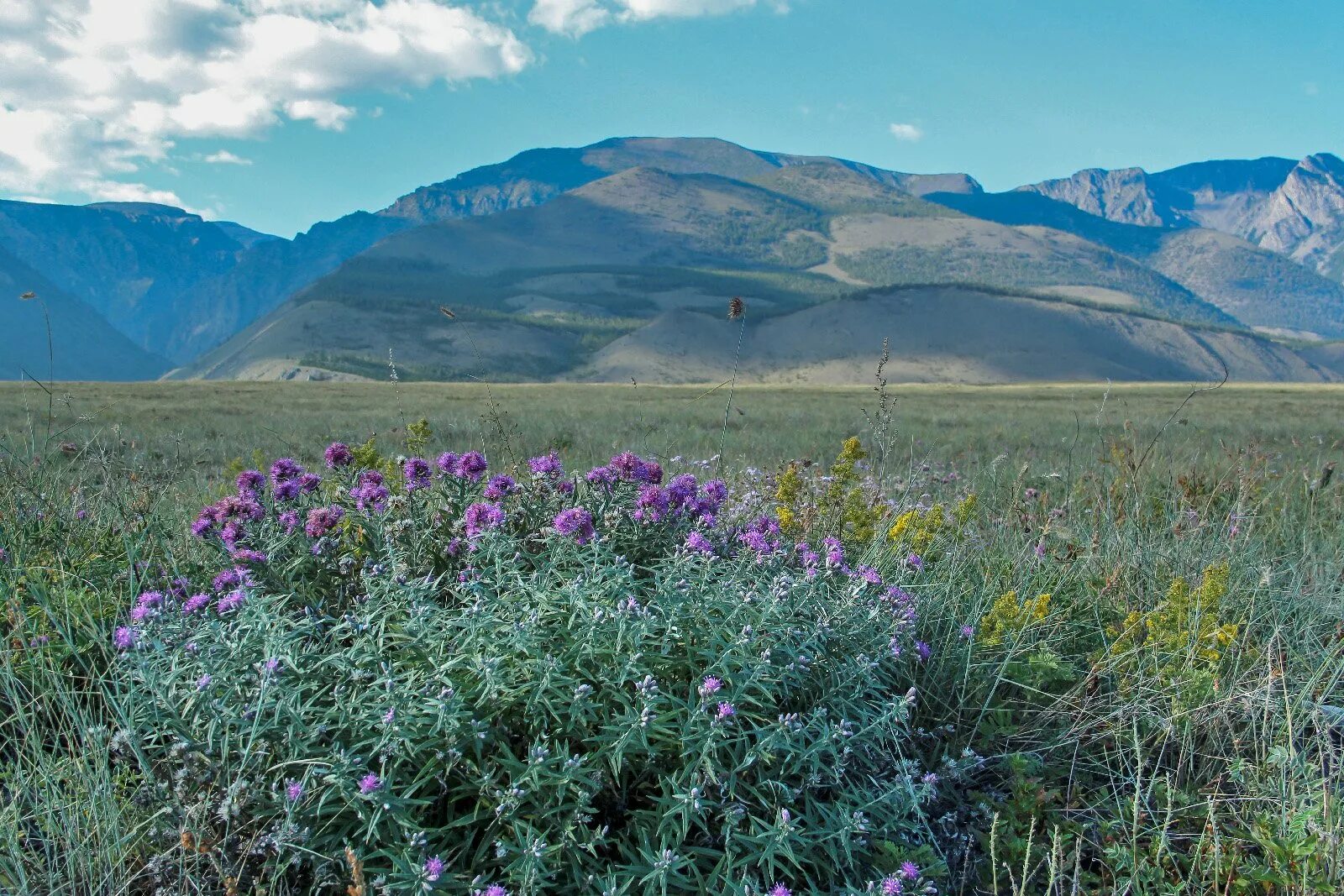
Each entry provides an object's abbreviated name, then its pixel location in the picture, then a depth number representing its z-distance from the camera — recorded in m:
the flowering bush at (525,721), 2.01
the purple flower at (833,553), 3.19
